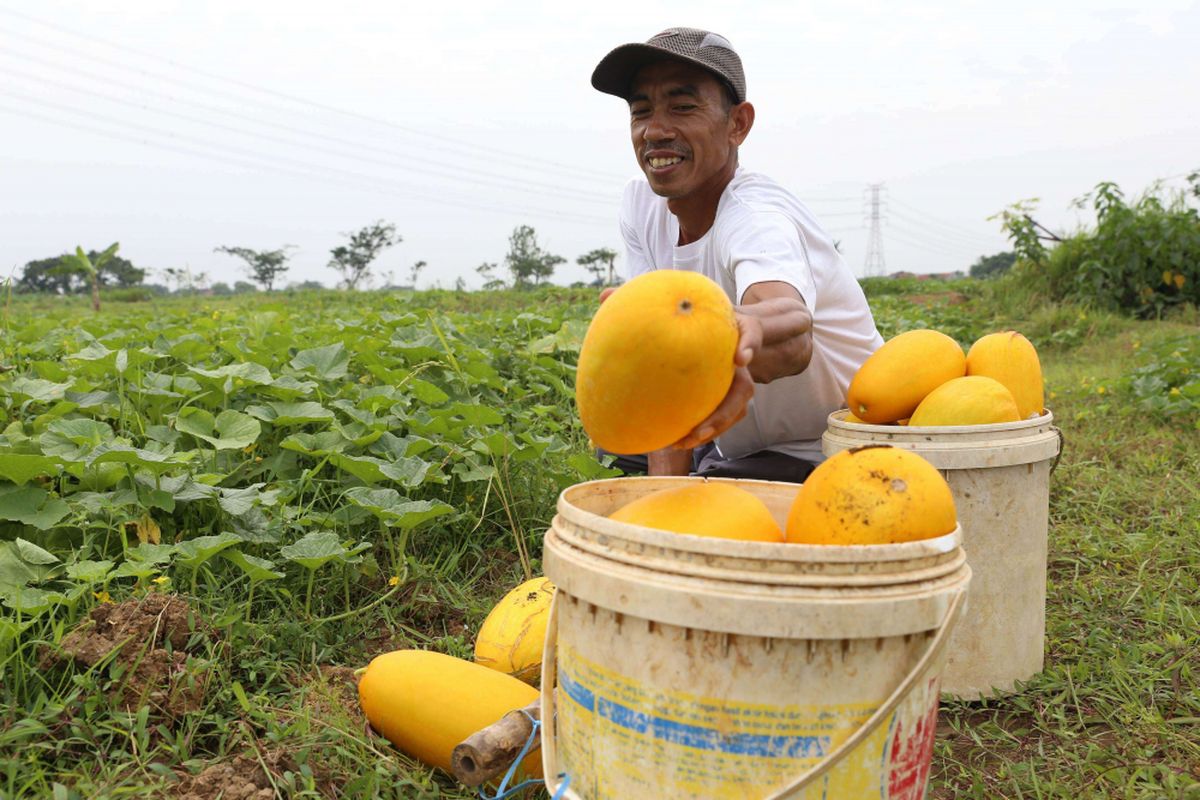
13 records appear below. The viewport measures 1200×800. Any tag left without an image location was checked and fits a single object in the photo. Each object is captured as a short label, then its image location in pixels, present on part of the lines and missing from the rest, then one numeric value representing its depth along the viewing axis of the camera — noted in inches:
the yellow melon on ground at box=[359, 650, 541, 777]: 77.0
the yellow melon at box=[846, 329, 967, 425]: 95.7
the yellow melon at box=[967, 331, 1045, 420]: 98.9
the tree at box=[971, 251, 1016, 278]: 1589.6
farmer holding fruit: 85.9
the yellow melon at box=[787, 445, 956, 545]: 56.5
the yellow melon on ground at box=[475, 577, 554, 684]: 89.0
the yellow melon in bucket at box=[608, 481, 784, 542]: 58.3
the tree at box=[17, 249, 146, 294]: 1219.7
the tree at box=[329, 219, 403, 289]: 1509.6
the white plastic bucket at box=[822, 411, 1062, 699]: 88.4
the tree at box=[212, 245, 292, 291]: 1562.5
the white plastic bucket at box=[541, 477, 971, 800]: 48.5
